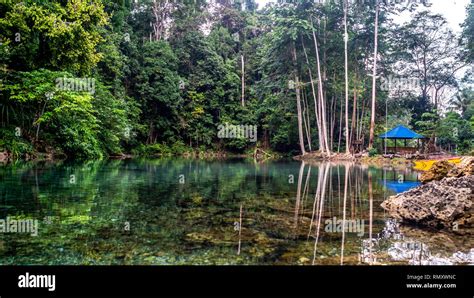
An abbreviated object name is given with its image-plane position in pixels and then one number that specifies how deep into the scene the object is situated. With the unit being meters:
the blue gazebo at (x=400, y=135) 25.77
